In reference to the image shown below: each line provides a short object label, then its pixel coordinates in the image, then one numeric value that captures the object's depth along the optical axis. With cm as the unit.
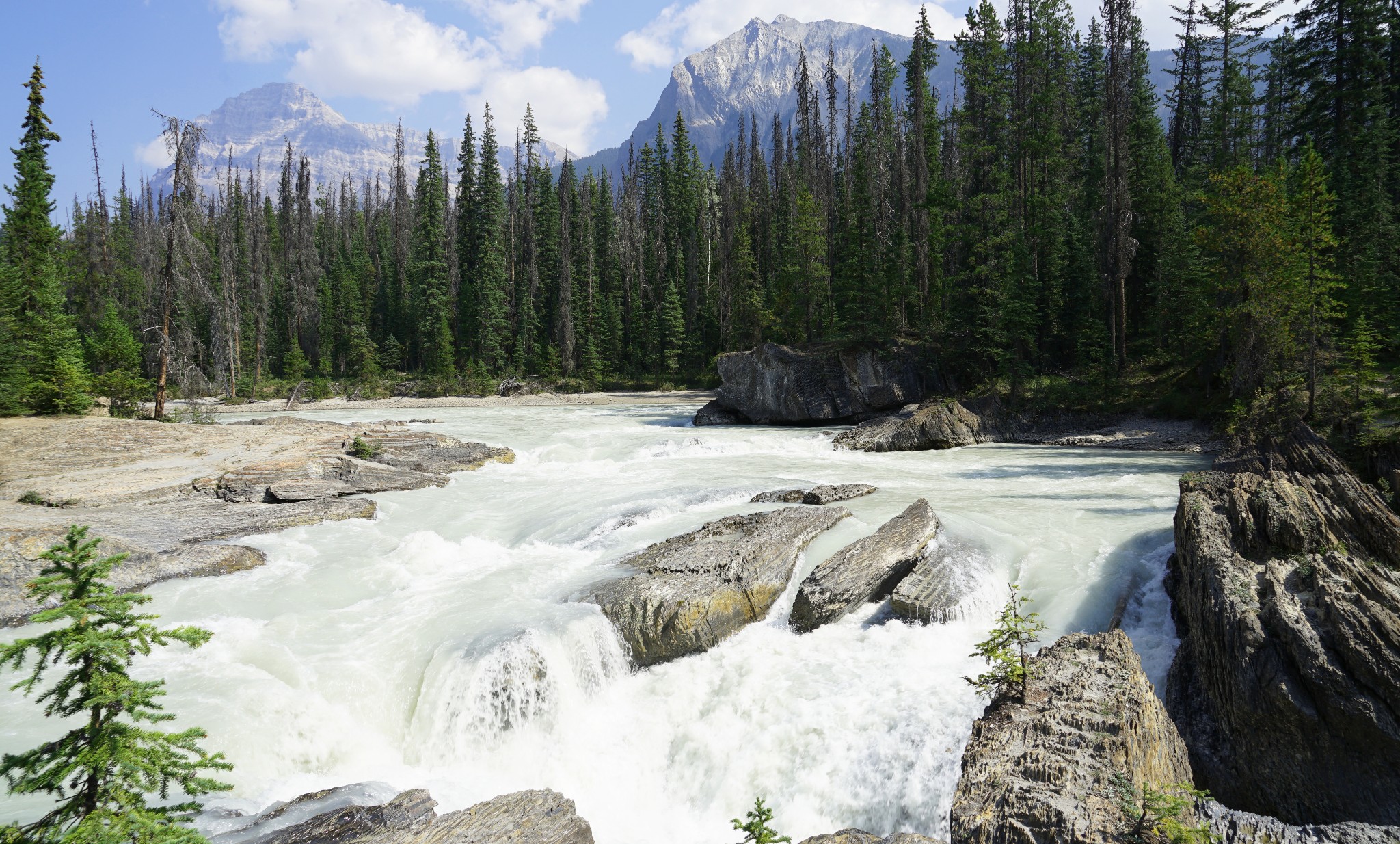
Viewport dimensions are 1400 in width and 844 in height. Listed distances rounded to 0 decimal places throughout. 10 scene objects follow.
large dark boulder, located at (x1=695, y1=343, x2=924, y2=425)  3025
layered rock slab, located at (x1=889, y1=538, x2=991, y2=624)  915
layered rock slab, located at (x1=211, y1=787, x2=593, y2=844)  474
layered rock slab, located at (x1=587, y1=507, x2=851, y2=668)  889
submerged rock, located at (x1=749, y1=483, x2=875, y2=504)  1420
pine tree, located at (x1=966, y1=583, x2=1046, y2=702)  513
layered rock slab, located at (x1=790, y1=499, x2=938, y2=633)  937
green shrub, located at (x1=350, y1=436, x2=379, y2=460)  1762
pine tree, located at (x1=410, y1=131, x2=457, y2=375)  5066
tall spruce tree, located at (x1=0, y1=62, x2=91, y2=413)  1944
